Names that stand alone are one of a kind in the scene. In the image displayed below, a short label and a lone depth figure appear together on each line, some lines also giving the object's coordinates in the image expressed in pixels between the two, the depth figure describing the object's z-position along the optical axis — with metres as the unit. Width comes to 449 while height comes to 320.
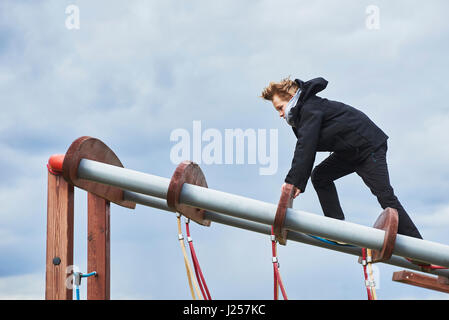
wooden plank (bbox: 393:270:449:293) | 6.72
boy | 5.17
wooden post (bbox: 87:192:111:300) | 5.11
